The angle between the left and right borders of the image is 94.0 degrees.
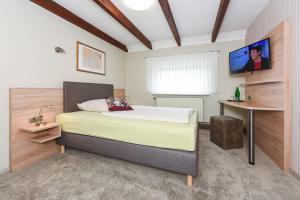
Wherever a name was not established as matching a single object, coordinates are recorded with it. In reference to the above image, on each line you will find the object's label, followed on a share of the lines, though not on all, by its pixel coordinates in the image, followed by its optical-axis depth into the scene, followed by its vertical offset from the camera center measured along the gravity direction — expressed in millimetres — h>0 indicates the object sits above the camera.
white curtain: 3695 +703
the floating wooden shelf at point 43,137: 2027 -586
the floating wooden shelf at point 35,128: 1867 -396
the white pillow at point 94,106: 2655 -134
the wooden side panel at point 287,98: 1799 +14
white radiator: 3736 -86
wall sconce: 2445 +877
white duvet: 1861 -249
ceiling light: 1845 +1280
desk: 1956 -490
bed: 1518 -525
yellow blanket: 1537 -395
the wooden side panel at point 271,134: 1913 -557
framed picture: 2920 +908
